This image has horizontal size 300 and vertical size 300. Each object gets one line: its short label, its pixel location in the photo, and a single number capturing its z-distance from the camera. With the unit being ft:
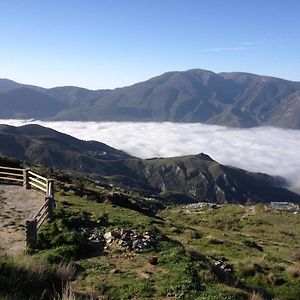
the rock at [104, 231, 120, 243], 68.66
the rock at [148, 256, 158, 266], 58.93
